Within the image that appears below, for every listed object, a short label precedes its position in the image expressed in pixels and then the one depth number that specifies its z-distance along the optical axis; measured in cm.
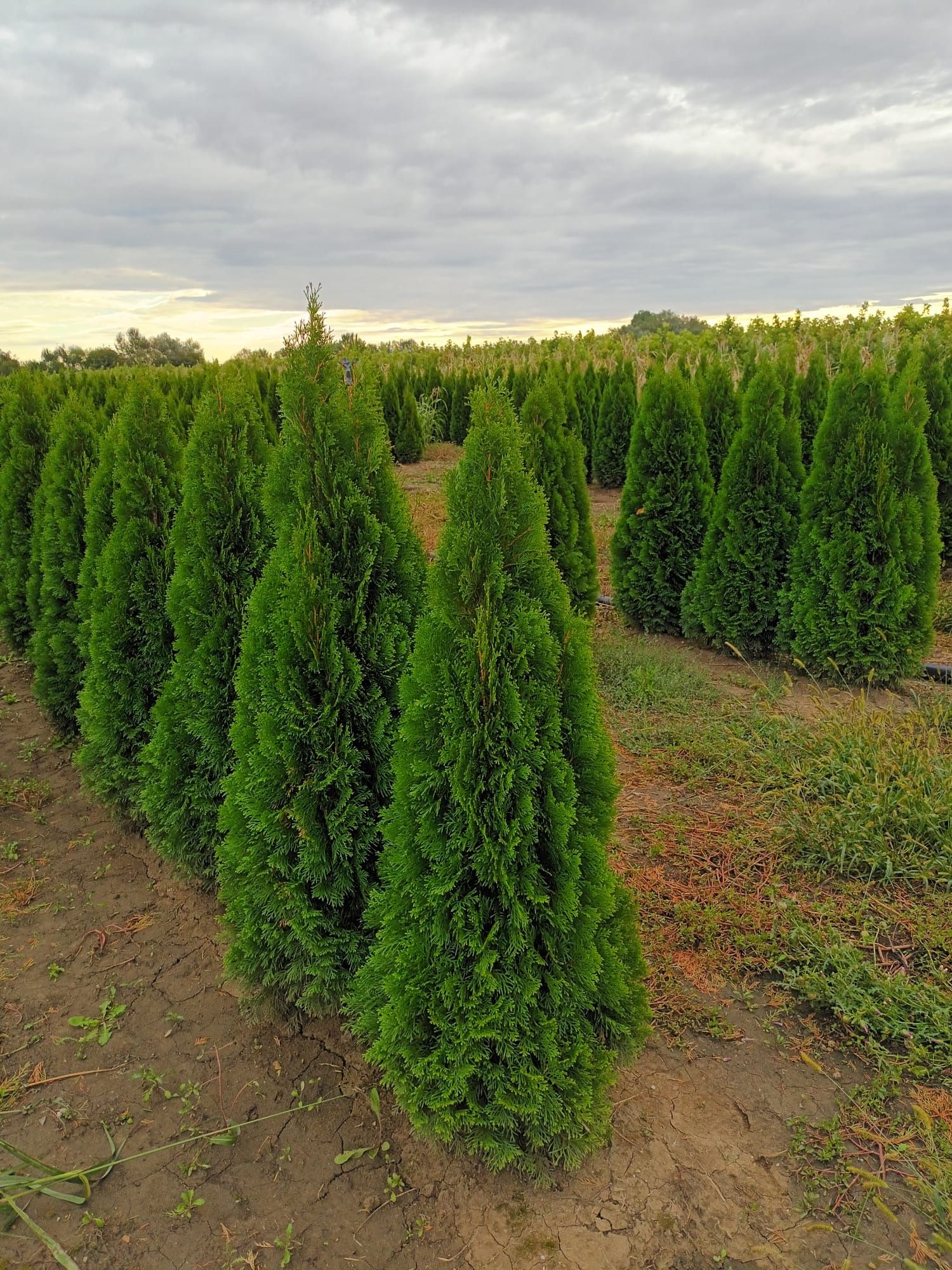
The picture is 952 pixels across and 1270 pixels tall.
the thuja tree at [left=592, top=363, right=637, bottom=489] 1492
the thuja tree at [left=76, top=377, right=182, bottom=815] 443
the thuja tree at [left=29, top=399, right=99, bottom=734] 571
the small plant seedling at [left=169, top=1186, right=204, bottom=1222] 252
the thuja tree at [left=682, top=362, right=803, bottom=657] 705
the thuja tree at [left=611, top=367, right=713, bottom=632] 773
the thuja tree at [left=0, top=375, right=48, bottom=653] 714
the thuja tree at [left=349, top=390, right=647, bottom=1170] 234
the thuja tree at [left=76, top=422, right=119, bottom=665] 491
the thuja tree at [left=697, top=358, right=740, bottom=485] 909
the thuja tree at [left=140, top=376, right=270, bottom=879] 370
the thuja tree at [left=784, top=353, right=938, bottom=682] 639
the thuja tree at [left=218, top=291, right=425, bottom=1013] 283
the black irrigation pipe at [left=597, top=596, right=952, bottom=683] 668
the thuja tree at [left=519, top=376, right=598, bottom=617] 720
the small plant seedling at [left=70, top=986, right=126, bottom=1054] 324
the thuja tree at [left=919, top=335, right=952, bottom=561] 954
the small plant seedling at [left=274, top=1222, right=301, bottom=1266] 238
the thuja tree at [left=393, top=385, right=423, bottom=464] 1819
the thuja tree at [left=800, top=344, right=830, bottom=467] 993
